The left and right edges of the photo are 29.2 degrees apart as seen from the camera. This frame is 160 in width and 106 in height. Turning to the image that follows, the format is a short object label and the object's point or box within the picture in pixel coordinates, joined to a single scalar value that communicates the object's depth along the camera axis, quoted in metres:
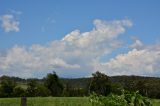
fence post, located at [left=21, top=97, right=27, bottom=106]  10.59
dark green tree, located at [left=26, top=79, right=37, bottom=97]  87.76
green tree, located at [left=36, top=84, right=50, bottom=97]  77.96
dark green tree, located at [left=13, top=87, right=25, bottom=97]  87.23
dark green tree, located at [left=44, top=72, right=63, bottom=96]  88.16
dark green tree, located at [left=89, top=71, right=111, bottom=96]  74.42
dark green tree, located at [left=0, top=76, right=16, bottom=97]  87.53
